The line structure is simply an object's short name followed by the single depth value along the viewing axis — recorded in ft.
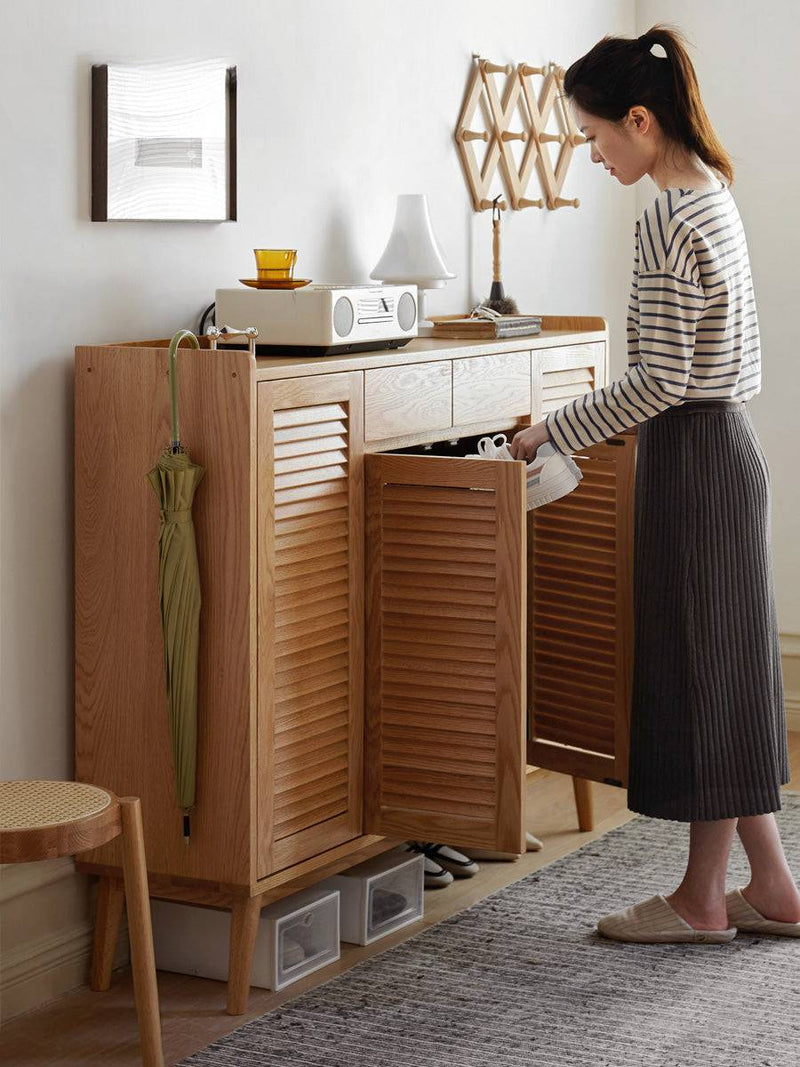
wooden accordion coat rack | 11.87
